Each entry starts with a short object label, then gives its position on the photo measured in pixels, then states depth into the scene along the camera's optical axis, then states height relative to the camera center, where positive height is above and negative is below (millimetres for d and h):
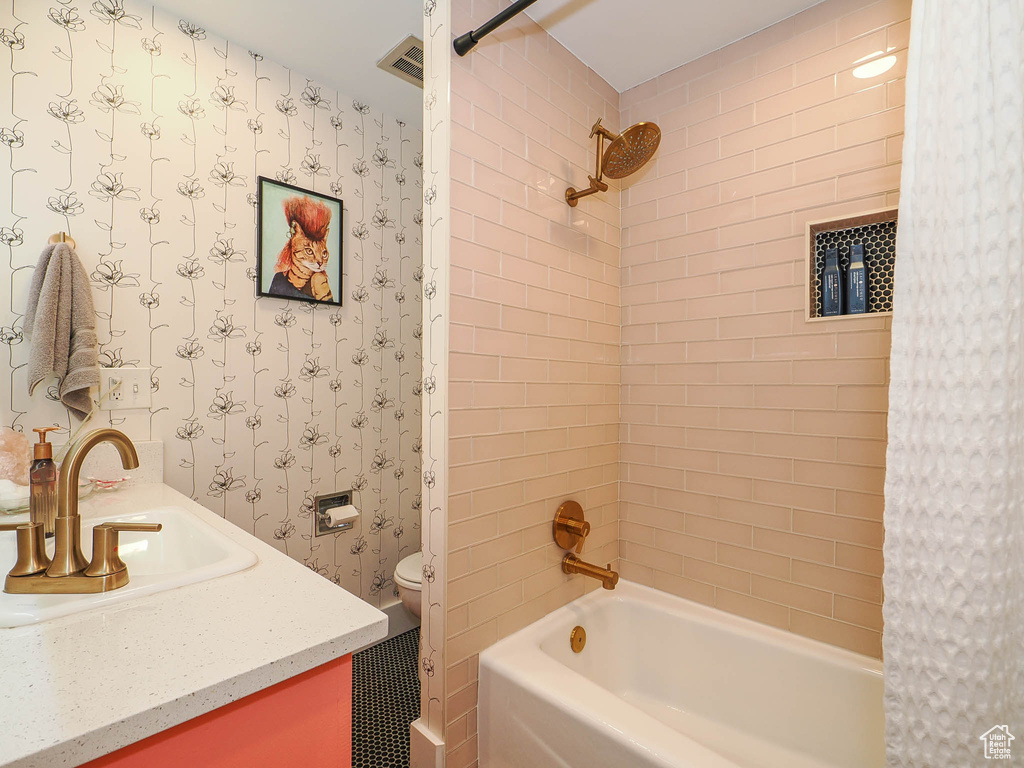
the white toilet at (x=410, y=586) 2006 -859
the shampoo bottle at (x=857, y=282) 1480 +303
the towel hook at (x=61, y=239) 1521 +416
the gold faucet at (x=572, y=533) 1706 -550
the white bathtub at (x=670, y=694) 1210 -933
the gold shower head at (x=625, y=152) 1493 +730
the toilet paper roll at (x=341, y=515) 2152 -615
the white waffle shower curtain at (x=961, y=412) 849 -51
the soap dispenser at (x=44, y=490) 853 -207
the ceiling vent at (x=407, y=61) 1912 +1295
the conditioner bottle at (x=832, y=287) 1524 +297
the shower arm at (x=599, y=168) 1632 +716
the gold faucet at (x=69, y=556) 792 -306
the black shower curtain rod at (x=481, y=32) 1277 +948
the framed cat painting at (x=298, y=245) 2010 +558
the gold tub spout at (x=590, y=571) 1614 -661
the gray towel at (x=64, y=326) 1434 +137
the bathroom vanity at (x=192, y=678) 529 -368
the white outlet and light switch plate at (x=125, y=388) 1621 -51
